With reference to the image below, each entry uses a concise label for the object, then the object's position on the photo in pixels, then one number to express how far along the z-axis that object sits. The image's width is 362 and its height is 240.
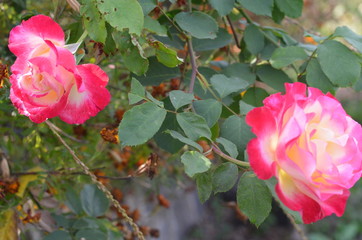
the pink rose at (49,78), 0.59
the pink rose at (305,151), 0.54
